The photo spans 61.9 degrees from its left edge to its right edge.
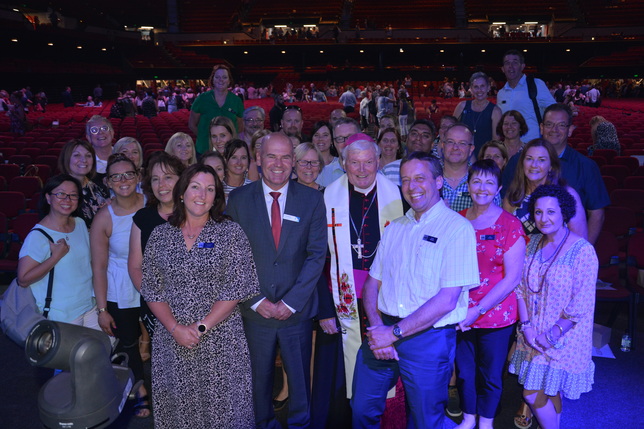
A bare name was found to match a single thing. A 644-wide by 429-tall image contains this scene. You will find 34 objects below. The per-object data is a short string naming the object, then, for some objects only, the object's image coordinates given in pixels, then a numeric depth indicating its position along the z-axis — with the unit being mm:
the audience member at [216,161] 3889
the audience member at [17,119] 13172
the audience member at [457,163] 3604
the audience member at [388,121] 5618
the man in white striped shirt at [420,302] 2482
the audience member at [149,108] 18297
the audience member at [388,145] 4586
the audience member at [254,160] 4398
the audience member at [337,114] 6602
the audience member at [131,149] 4449
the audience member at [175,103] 21547
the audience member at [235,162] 4121
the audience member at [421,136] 4875
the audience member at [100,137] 4645
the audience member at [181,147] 4523
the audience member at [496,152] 4082
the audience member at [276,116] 9344
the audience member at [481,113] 5332
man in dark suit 2967
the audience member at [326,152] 4440
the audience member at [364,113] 16578
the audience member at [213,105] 5922
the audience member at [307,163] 3711
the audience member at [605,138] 8539
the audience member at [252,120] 5680
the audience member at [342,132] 4398
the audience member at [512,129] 4824
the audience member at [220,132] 4773
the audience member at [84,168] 3939
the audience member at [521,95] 5234
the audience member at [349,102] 18859
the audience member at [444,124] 5172
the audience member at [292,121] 5586
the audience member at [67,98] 22703
